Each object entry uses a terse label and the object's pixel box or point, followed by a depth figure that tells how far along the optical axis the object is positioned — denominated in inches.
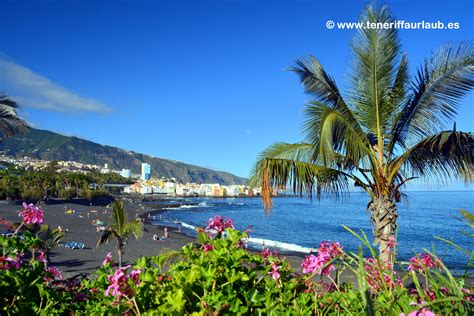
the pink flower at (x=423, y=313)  31.2
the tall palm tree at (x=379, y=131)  284.8
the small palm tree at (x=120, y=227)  524.1
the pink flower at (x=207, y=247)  77.4
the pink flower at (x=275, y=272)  66.3
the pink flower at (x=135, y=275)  58.6
